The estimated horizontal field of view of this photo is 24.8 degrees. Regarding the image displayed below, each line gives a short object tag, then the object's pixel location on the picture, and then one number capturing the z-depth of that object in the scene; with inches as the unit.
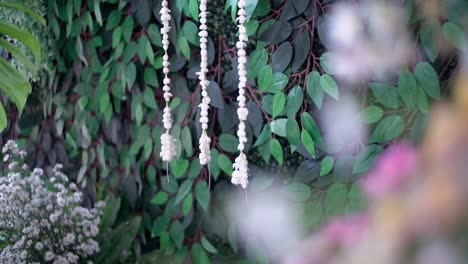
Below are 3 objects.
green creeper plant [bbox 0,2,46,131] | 84.3
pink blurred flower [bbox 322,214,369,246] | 27.3
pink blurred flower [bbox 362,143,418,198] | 26.4
